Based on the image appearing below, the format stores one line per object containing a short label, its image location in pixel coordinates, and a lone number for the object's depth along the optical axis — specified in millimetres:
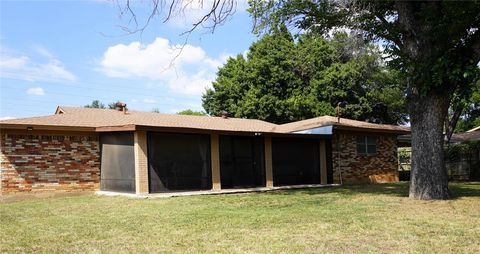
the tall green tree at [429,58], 11180
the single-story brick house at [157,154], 15156
